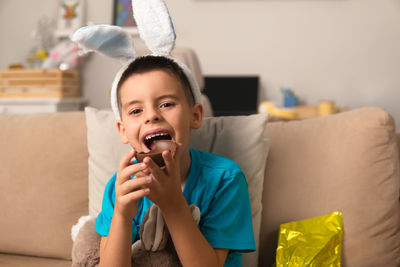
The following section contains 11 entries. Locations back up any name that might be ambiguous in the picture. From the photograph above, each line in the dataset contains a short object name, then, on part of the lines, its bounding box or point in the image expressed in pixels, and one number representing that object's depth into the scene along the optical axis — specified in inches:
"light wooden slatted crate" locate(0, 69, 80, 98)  142.9
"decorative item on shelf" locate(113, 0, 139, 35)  163.9
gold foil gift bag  40.1
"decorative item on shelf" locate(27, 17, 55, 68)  156.6
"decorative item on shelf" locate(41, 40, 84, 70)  151.8
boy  29.3
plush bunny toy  32.8
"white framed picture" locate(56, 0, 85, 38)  167.5
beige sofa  43.2
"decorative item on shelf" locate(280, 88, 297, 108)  144.5
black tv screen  155.3
